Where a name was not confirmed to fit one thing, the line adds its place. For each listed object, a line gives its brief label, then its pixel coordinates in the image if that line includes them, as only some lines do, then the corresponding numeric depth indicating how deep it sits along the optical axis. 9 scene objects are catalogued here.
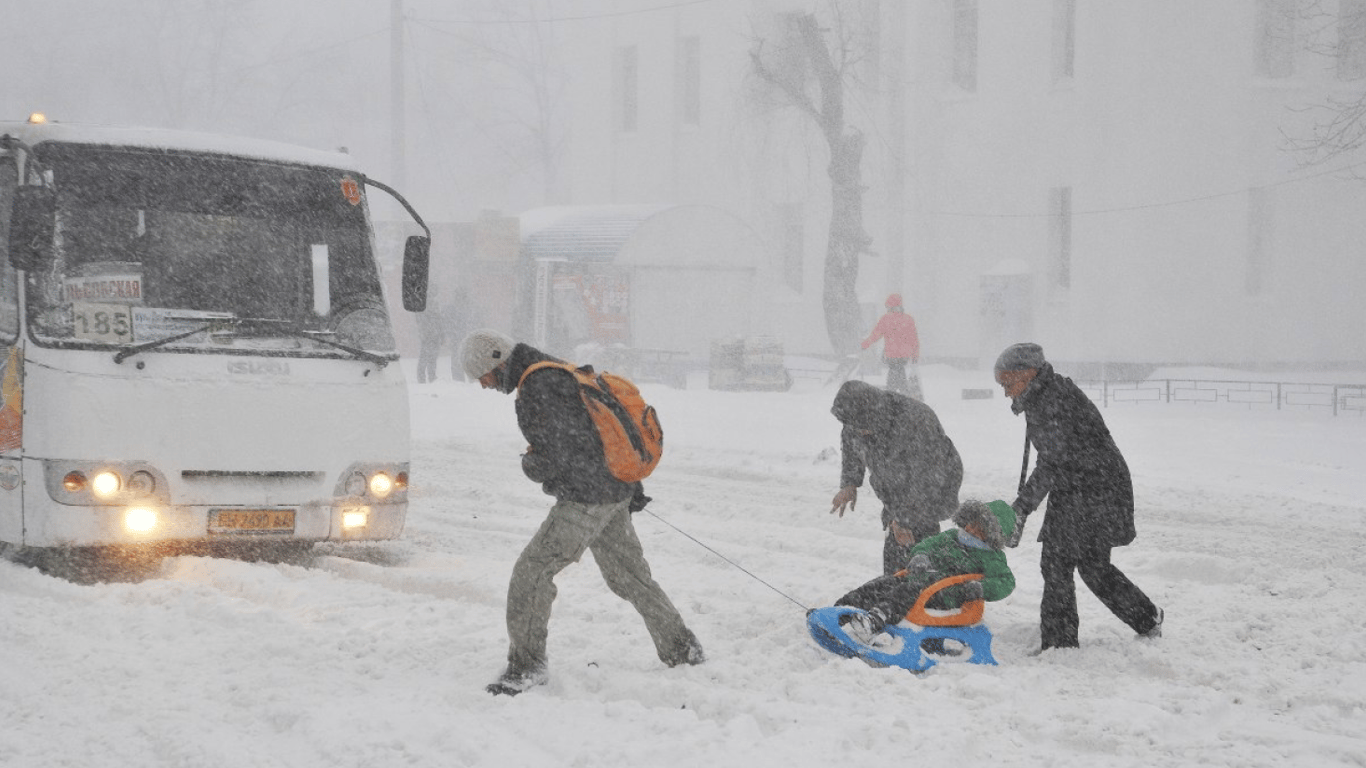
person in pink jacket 42.37
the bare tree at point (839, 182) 60.12
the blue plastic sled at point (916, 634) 12.45
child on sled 12.84
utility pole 71.94
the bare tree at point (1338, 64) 57.66
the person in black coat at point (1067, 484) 13.14
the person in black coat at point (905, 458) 14.54
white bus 15.03
